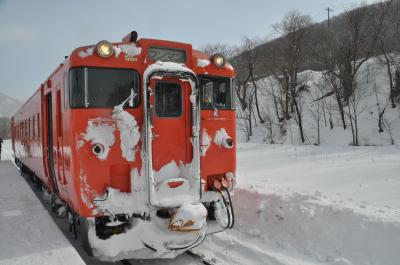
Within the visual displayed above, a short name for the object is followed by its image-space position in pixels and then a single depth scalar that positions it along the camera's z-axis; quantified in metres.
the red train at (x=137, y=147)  4.71
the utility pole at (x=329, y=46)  28.58
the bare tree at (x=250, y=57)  36.53
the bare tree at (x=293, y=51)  31.70
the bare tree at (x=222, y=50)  47.74
